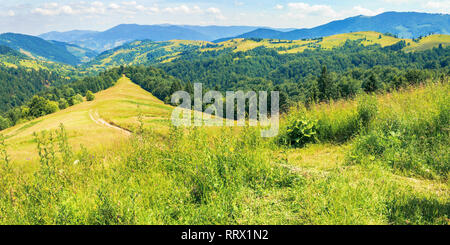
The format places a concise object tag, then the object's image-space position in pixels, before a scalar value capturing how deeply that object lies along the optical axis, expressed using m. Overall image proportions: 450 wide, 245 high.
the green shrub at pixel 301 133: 7.67
